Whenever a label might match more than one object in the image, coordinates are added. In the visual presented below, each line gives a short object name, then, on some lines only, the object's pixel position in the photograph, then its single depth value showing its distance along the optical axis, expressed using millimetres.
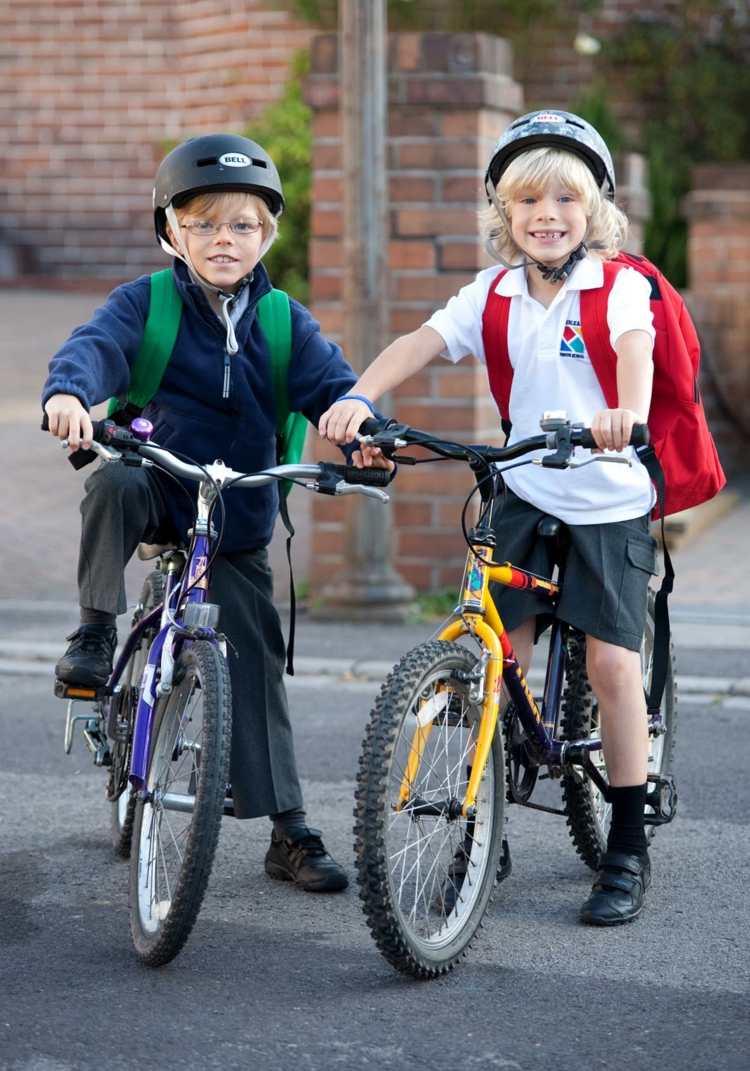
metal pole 12014
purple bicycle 5713
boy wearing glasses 6295
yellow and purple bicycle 5621
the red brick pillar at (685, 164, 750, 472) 20204
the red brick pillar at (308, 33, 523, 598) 12483
